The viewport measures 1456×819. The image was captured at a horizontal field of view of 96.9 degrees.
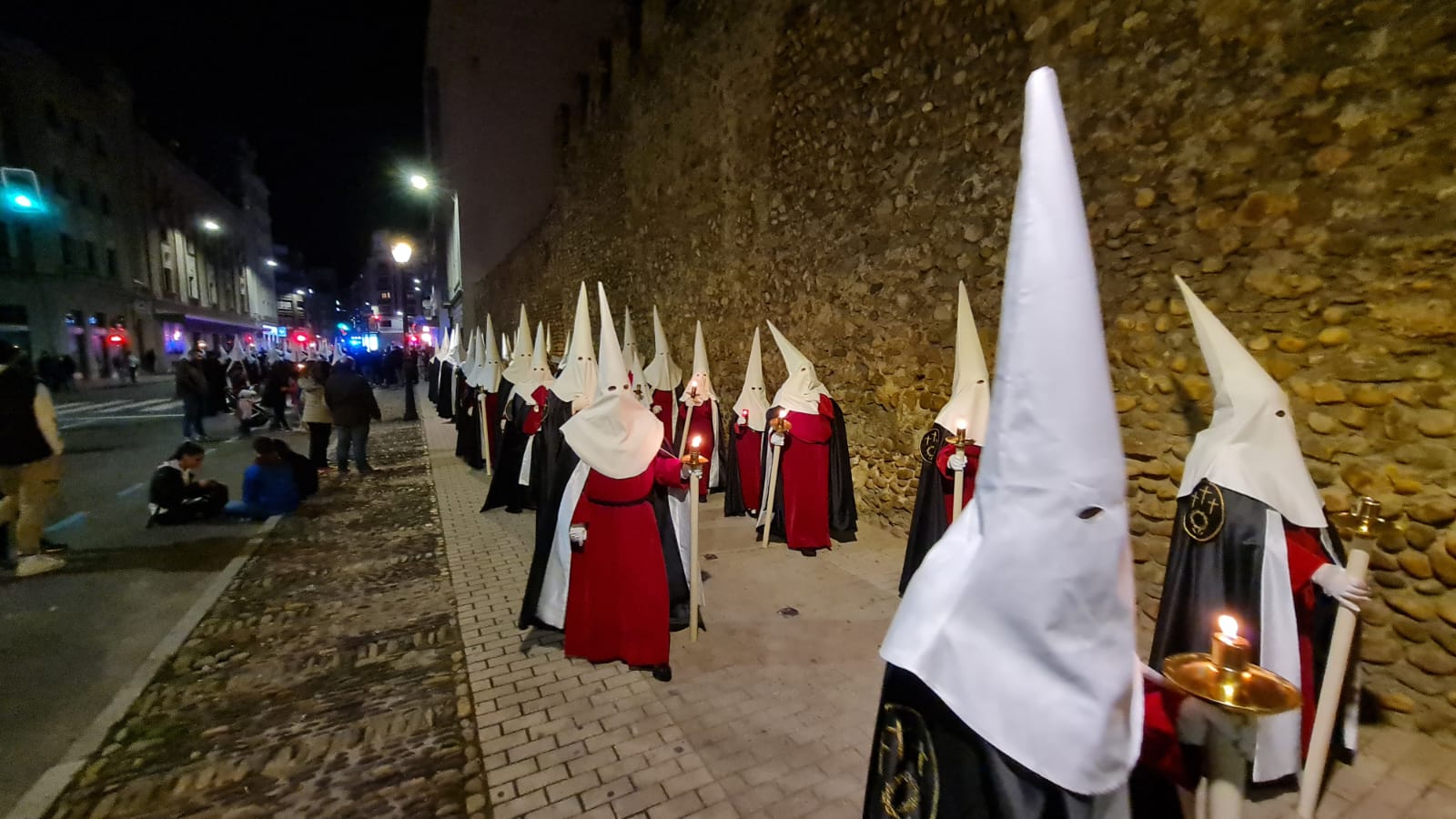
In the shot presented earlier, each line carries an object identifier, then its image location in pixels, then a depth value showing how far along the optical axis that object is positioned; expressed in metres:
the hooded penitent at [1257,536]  2.73
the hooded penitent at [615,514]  3.89
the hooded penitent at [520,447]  7.64
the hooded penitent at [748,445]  7.29
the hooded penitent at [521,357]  8.83
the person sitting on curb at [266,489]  7.47
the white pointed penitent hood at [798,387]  6.40
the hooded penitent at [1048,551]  1.28
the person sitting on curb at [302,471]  8.04
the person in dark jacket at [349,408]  9.66
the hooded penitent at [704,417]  7.99
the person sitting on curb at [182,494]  7.06
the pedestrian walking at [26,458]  5.44
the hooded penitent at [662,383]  9.07
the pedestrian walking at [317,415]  9.87
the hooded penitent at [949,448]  4.81
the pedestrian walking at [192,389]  11.49
